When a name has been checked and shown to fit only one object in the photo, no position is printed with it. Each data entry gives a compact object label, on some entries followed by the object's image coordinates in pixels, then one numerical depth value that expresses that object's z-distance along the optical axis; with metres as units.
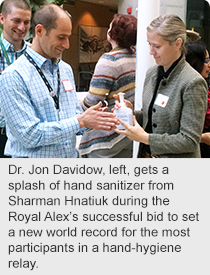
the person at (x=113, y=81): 2.41
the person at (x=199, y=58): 2.12
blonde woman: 1.70
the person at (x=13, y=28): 2.89
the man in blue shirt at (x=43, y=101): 1.72
